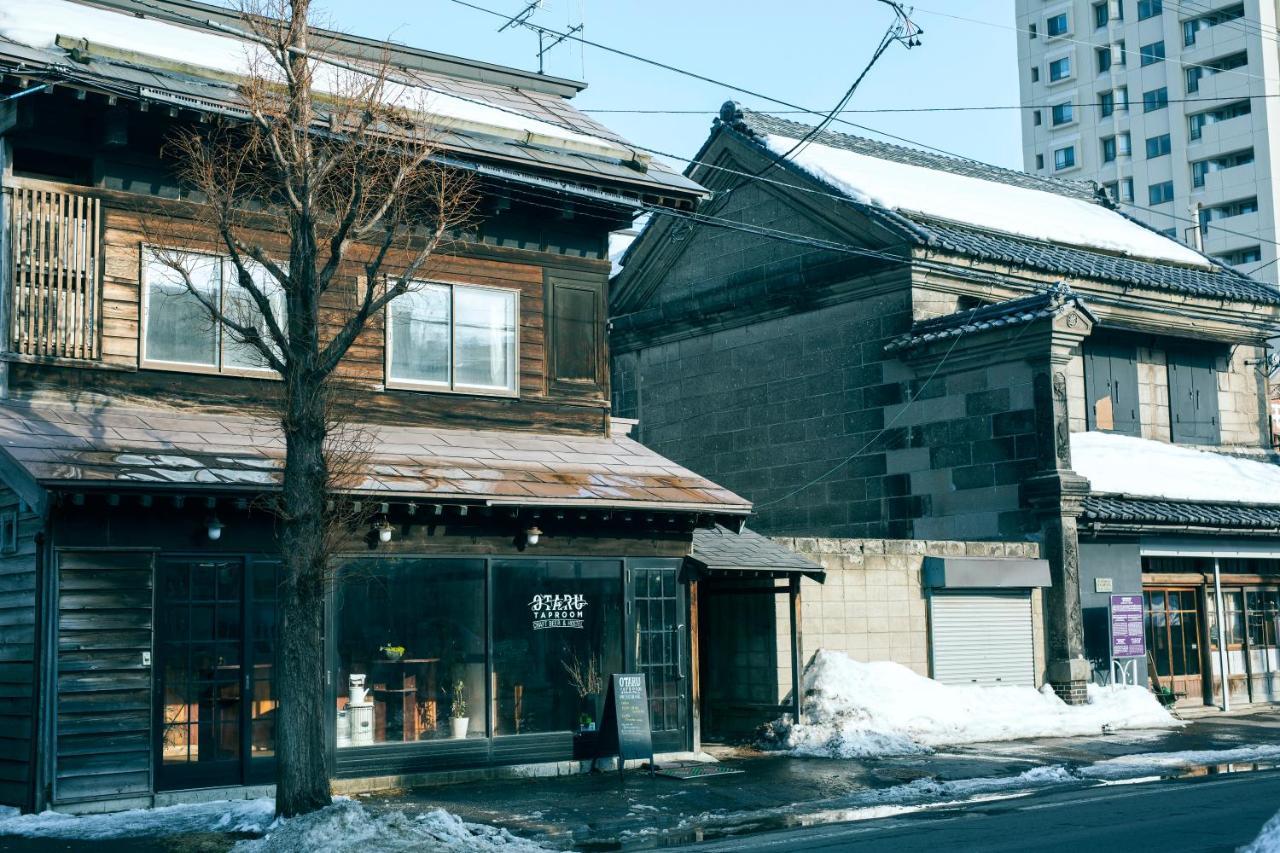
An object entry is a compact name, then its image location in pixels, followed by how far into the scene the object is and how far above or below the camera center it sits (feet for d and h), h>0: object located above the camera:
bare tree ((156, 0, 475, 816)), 40.65 +10.07
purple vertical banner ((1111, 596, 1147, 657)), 78.38 -1.61
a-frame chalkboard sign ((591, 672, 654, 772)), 56.18 -4.53
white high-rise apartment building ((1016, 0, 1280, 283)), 238.48 +90.51
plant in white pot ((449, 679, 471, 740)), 55.11 -3.91
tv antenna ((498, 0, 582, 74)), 75.20 +31.67
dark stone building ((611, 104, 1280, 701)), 76.89 +14.97
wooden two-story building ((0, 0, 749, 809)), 46.85 +5.06
